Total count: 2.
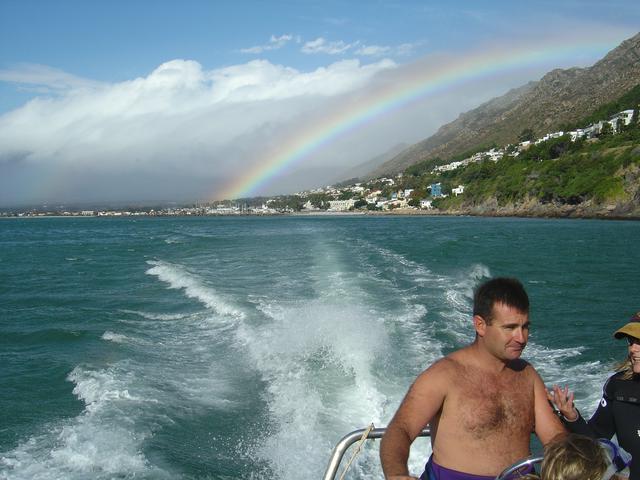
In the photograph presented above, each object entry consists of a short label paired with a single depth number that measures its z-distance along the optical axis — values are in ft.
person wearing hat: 11.31
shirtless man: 9.46
